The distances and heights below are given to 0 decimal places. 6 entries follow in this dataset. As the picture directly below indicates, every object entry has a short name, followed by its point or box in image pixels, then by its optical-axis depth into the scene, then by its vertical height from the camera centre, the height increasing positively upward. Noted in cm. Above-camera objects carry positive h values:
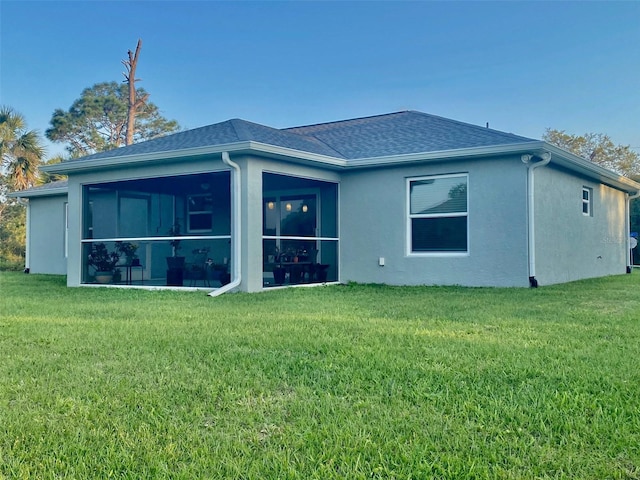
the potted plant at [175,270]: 1130 -43
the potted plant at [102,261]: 1157 -25
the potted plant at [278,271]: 1070 -43
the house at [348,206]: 965 +91
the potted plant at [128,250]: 1193 -1
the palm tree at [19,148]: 1998 +384
